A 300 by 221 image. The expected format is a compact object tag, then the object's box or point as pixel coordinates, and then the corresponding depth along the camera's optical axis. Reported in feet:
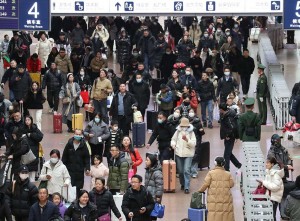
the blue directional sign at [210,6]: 125.90
